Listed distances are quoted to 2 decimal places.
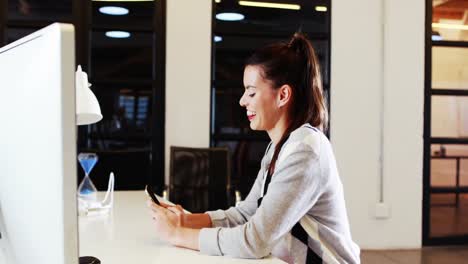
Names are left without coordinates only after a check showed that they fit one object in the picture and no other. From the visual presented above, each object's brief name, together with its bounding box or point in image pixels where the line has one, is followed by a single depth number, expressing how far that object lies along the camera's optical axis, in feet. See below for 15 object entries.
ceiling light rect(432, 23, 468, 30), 15.25
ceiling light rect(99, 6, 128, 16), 13.48
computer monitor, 1.81
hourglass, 7.32
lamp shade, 5.84
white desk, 4.15
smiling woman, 4.12
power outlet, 14.49
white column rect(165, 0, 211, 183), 13.55
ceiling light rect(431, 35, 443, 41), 15.03
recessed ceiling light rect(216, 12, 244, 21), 13.99
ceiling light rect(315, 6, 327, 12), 14.53
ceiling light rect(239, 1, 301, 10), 14.26
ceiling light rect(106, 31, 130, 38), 13.58
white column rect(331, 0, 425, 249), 14.42
